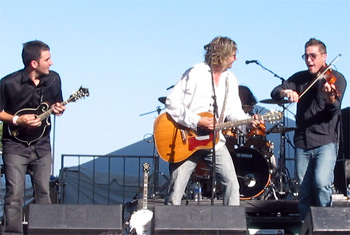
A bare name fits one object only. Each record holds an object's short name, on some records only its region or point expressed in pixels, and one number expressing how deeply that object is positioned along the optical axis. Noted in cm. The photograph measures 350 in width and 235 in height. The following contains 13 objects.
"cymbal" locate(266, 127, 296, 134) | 1689
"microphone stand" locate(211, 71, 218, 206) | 1011
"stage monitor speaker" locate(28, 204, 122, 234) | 901
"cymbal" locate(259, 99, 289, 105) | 1769
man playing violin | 1049
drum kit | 1617
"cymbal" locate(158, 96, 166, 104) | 1805
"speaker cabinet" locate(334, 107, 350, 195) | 1446
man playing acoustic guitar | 1036
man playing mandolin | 1036
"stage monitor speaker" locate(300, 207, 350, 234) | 894
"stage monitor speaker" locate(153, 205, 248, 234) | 894
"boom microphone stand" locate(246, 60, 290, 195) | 1661
